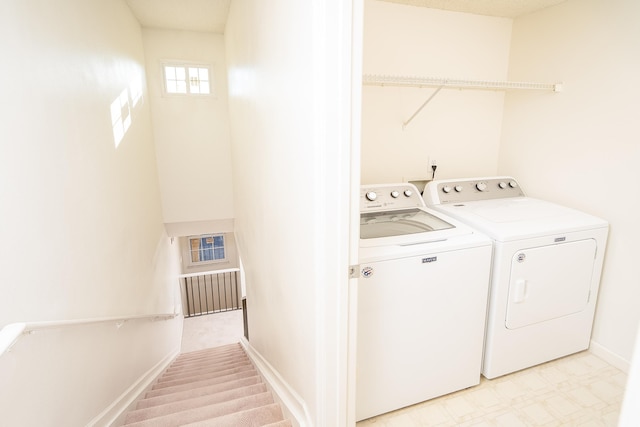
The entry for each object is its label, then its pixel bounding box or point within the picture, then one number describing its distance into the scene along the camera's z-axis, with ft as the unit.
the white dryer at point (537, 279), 6.22
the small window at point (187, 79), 14.29
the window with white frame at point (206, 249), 25.50
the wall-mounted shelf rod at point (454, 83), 6.80
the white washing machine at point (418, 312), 5.41
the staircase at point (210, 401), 6.26
